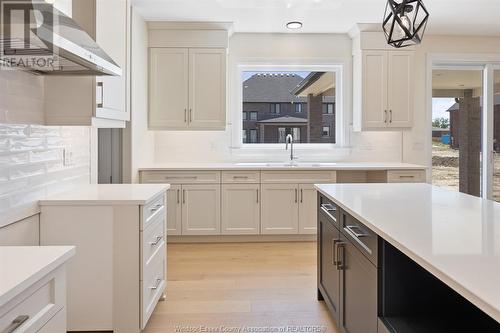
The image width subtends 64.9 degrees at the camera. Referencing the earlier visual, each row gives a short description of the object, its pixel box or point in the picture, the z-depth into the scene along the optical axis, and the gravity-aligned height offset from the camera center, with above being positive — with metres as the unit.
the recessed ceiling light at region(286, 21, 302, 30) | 4.47 +1.59
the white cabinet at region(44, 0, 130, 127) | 2.22 +0.42
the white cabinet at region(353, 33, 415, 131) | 4.60 +0.92
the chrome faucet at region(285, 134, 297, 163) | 4.89 +0.27
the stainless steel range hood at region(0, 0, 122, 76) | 1.28 +0.47
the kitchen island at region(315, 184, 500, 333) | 1.05 -0.29
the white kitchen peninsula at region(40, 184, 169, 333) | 2.18 -0.52
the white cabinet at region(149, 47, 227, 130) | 4.50 +0.92
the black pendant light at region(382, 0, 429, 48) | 1.83 +0.67
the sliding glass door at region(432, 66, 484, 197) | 5.15 +0.50
